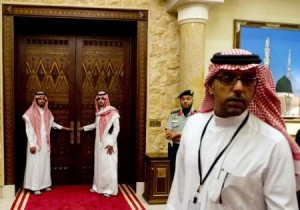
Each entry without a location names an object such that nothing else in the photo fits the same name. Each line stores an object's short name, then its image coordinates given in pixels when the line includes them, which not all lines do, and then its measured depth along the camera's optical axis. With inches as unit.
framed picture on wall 223.6
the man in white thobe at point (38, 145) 210.1
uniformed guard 177.8
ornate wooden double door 228.1
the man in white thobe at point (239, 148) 55.5
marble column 202.7
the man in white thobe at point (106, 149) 208.5
